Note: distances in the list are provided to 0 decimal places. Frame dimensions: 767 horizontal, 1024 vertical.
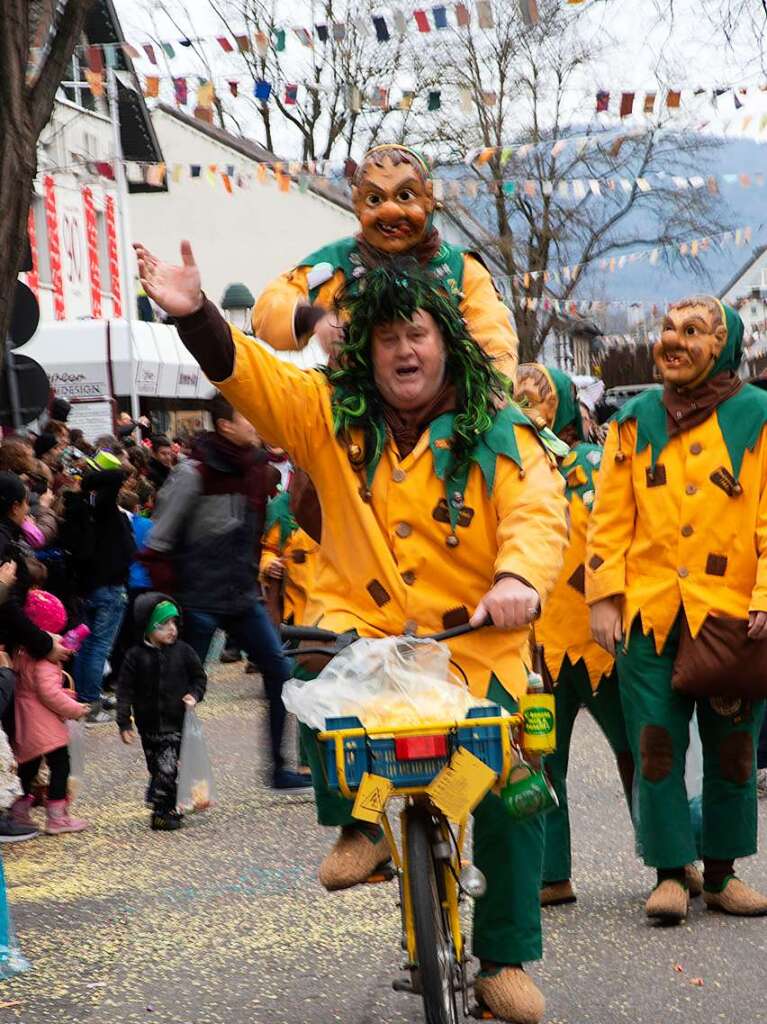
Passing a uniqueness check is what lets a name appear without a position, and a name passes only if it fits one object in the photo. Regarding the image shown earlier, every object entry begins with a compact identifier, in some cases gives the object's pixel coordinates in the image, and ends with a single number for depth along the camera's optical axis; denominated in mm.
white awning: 22859
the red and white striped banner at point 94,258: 32750
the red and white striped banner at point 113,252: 33625
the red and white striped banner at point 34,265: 29172
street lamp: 30438
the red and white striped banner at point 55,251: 30297
